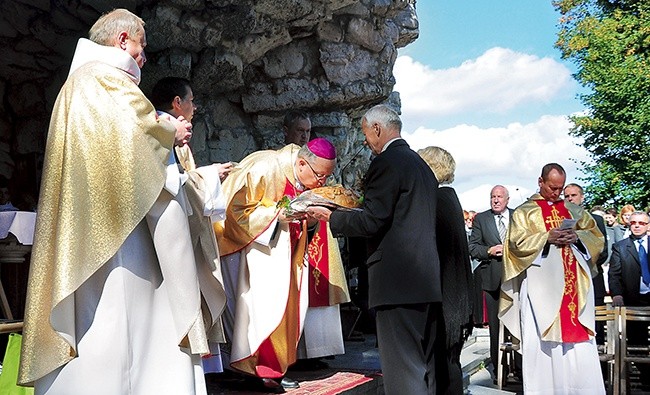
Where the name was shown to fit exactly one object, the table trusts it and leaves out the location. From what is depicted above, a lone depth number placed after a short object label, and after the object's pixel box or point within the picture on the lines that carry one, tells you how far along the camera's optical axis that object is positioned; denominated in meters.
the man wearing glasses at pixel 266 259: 5.20
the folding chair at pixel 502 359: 7.77
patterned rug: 5.33
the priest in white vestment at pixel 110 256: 3.11
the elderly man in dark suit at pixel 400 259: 4.52
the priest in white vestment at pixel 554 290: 6.57
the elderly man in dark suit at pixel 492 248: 8.11
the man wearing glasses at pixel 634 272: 8.68
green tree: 21.11
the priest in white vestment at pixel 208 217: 3.80
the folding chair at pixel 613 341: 7.13
